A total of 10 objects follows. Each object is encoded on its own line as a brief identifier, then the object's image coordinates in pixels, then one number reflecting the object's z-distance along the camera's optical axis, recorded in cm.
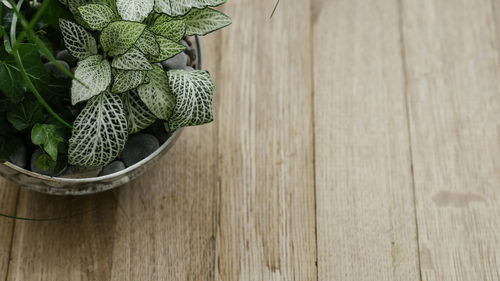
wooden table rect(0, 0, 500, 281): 96
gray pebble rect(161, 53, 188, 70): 93
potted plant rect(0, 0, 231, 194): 86
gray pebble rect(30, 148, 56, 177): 90
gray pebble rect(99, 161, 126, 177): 91
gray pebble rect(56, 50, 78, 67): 93
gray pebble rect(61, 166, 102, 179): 90
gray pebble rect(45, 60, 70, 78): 91
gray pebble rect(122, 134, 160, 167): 92
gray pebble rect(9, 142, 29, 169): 90
